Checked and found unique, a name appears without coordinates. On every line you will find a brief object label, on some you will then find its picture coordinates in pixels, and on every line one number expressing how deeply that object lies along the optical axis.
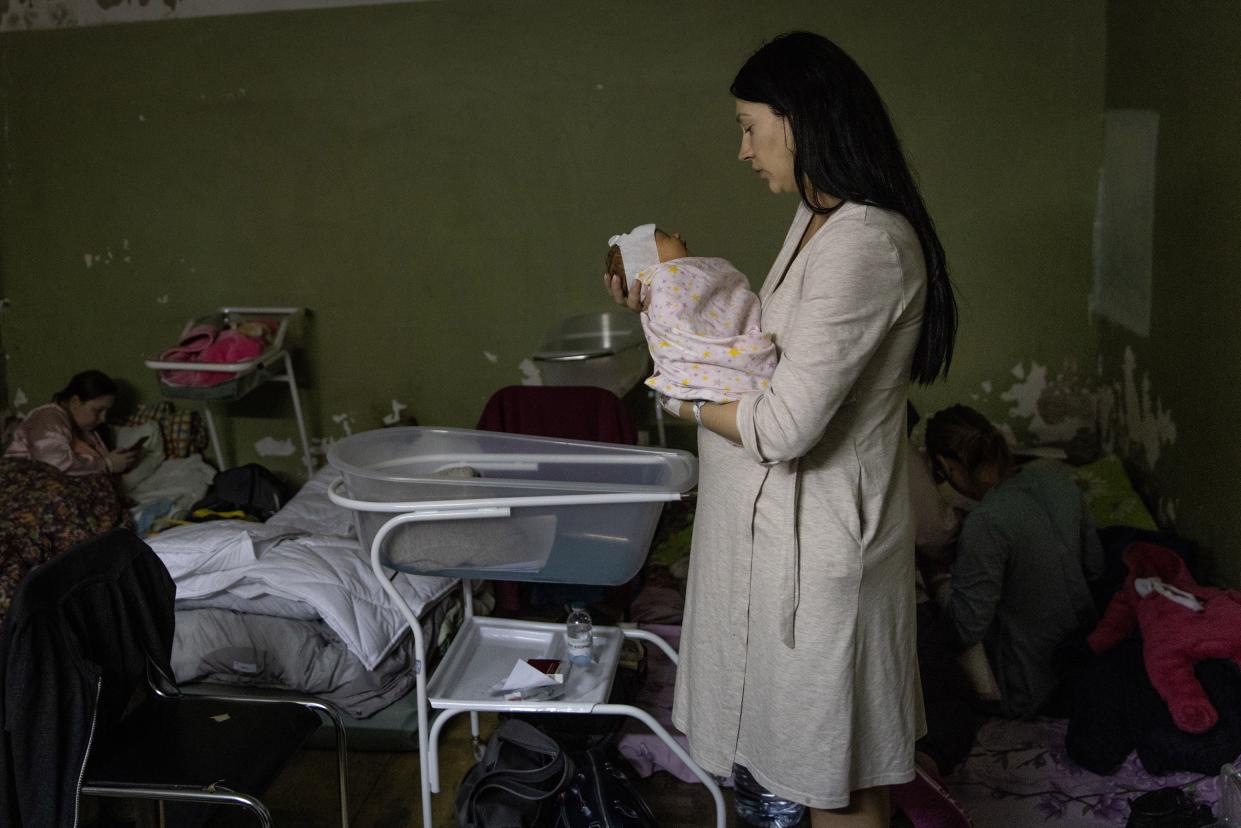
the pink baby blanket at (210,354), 4.12
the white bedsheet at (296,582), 2.90
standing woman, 1.47
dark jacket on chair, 1.81
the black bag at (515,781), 2.27
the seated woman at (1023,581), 2.82
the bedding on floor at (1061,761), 2.45
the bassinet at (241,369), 4.08
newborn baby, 1.59
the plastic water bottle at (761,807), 2.48
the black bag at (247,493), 4.12
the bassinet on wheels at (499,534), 2.09
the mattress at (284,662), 2.87
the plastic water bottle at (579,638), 2.36
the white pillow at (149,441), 4.53
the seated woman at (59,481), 3.28
